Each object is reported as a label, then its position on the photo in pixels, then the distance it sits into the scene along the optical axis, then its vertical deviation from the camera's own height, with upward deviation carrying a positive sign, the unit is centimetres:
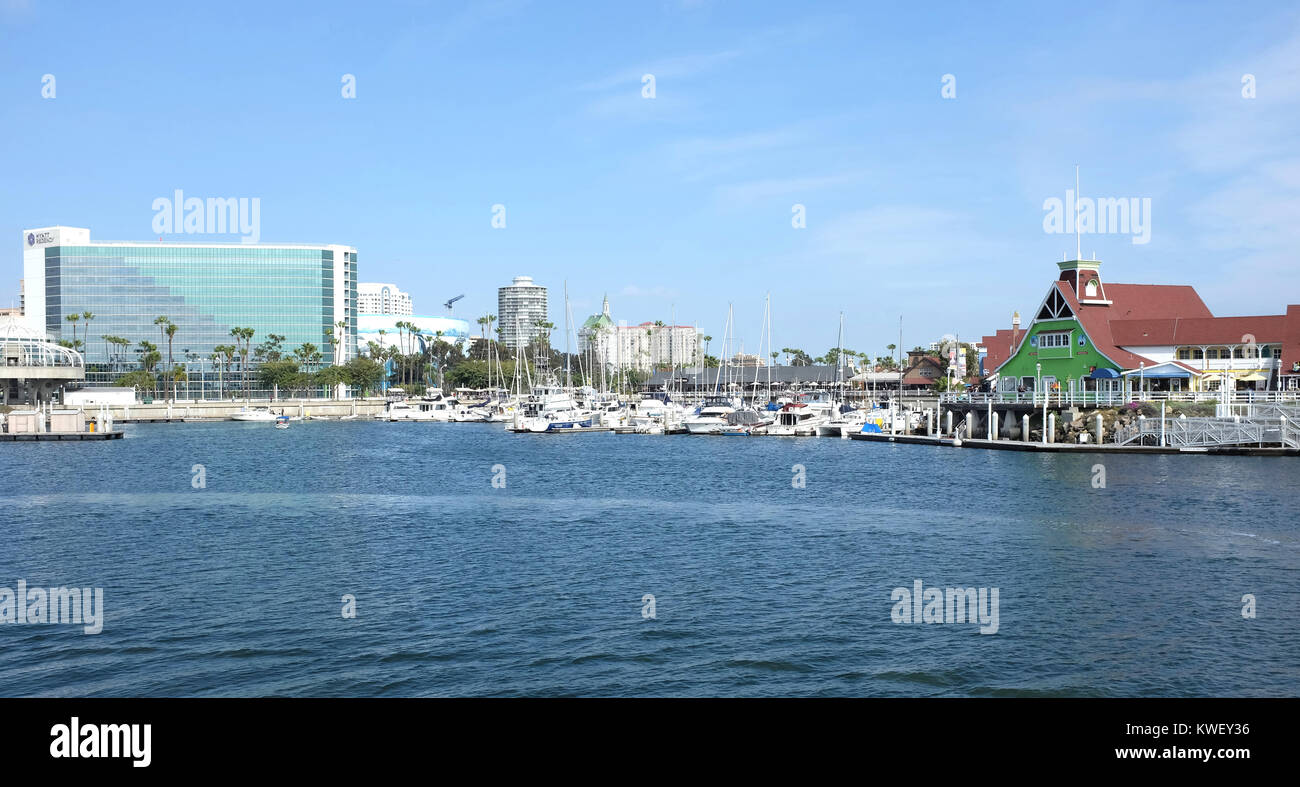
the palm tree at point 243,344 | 17840 +856
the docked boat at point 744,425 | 10500 -415
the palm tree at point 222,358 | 18550 +569
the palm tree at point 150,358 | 17662 +532
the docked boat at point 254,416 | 15475 -448
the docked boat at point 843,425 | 9988 -390
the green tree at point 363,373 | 18400 +264
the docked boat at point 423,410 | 15362 -366
